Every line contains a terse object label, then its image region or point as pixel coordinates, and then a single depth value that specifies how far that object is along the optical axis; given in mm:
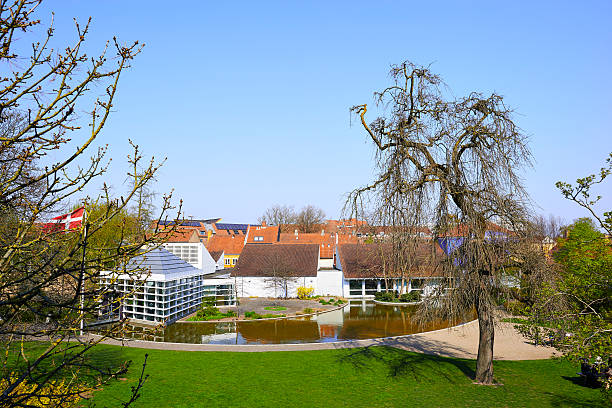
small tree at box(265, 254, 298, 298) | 34094
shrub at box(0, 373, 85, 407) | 3577
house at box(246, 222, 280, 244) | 54469
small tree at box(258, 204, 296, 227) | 88812
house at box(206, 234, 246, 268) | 54625
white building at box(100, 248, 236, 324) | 22938
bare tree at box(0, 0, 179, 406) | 3801
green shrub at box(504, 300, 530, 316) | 10578
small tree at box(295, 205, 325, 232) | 85450
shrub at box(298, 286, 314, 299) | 33688
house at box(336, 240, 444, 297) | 34312
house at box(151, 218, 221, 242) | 72000
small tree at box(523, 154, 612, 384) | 7992
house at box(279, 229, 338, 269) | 46744
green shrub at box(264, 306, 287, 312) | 28341
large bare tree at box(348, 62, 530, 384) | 11680
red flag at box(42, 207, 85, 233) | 5488
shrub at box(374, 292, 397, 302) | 32625
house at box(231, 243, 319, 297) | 34469
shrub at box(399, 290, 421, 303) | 31953
